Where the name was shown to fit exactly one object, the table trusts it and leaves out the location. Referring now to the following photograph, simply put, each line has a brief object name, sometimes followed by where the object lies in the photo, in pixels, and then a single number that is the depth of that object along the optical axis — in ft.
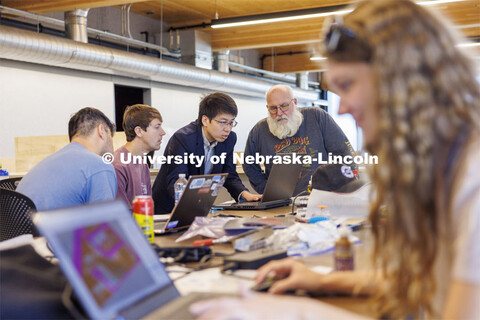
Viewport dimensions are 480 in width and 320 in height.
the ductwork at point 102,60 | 18.69
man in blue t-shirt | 7.91
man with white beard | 12.66
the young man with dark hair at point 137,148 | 11.39
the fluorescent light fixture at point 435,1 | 17.08
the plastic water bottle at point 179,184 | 9.18
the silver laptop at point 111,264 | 2.80
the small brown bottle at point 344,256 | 4.26
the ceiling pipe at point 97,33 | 20.55
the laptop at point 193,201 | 6.55
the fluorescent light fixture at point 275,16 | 18.93
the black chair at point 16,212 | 7.35
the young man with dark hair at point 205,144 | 10.82
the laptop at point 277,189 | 9.32
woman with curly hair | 2.52
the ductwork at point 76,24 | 22.00
